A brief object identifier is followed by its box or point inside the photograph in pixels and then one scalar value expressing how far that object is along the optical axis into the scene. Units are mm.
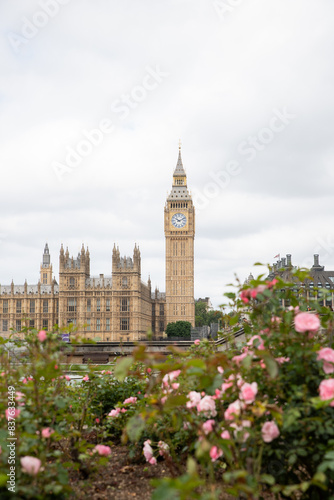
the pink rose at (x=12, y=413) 3326
